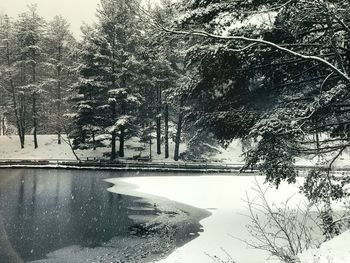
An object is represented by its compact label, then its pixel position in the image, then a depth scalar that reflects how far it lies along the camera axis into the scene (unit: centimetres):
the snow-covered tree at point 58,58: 4888
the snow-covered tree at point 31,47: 4575
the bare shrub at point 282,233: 1263
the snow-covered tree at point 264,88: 948
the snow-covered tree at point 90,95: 4222
